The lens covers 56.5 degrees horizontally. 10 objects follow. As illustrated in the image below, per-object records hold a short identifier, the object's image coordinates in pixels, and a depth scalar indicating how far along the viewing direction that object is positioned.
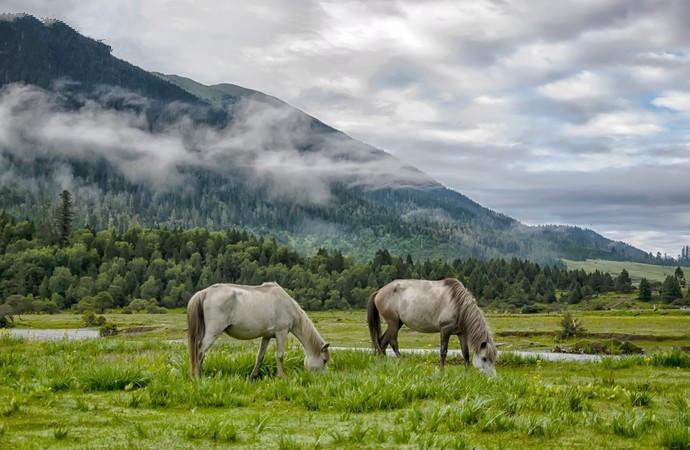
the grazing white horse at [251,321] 17.78
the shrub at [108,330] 68.69
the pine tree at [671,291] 165.88
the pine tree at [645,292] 170.50
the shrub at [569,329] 65.49
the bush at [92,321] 97.31
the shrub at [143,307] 144.62
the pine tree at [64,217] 190.12
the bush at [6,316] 81.06
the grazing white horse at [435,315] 21.45
